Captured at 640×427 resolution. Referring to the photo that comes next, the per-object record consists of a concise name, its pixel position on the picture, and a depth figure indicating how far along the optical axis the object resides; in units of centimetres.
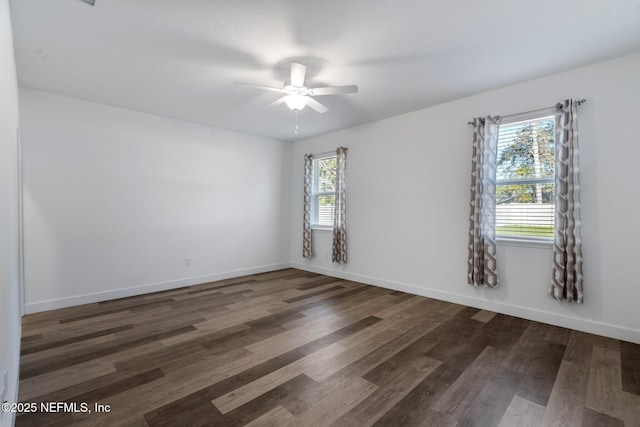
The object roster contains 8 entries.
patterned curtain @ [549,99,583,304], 289
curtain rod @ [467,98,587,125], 290
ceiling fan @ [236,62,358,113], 270
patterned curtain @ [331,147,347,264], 512
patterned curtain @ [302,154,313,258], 578
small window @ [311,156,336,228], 559
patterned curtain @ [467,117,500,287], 346
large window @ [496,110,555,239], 318
